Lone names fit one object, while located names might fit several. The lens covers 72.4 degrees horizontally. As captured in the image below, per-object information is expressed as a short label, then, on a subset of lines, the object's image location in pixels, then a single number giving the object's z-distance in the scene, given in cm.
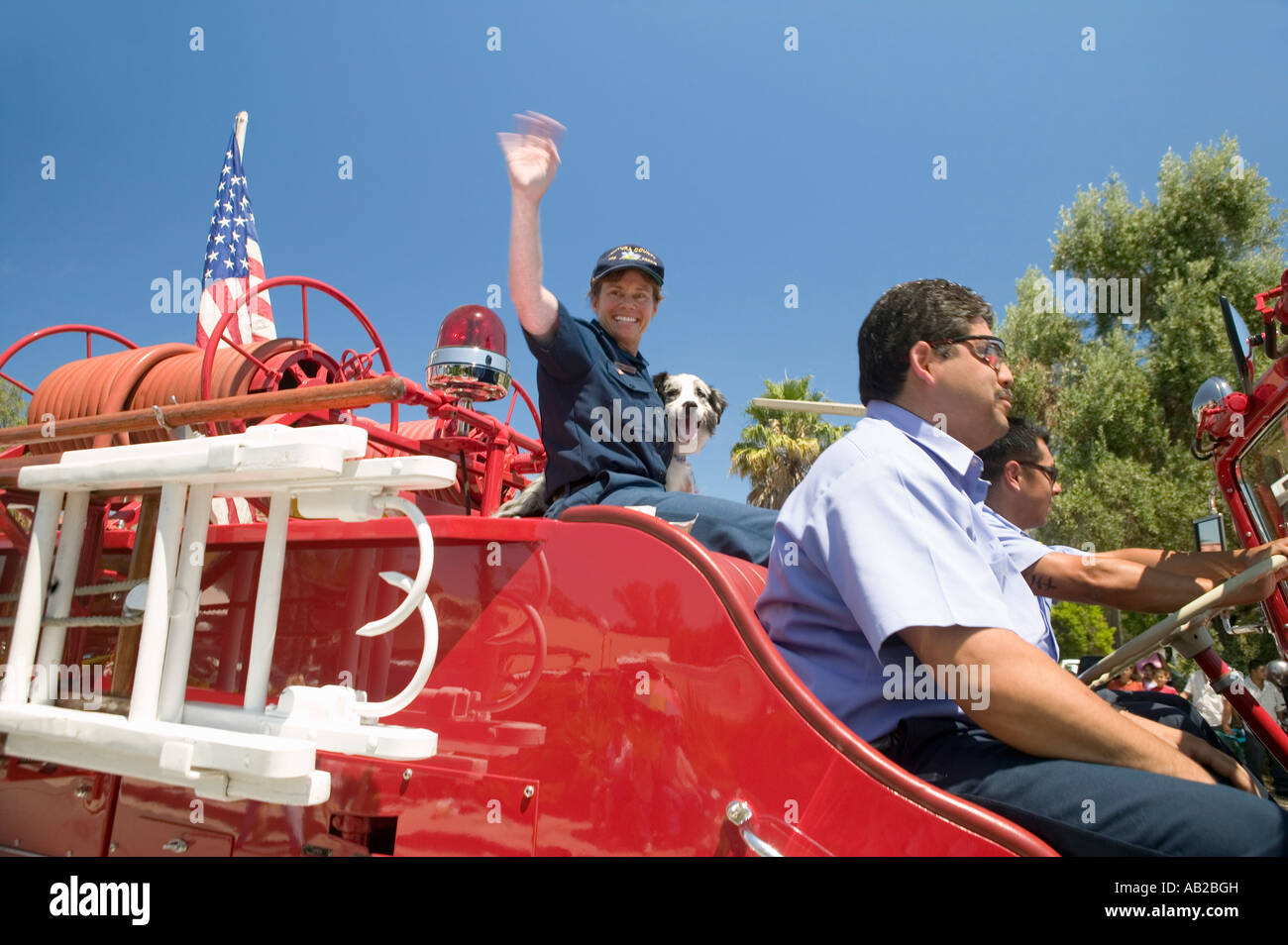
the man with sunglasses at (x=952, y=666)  139
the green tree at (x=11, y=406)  2225
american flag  774
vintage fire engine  161
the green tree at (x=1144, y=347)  1380
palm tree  2136
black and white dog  332
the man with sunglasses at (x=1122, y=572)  255
